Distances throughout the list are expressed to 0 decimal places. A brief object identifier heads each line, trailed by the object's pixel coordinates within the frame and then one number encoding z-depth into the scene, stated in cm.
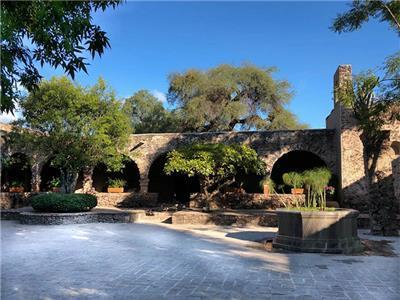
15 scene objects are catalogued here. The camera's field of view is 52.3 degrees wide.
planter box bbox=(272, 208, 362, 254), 849
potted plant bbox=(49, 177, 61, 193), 2065
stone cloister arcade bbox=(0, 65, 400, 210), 1583
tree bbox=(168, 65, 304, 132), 3017
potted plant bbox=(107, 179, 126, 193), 2073
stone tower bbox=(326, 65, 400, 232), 1571
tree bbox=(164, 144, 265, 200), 1473
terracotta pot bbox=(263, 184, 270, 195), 1831
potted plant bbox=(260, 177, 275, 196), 1810
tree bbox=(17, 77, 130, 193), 1477
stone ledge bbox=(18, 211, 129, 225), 1389
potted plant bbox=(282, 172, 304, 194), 1104
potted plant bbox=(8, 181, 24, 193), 2080
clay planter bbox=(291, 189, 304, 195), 1739
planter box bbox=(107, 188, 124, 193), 2072
